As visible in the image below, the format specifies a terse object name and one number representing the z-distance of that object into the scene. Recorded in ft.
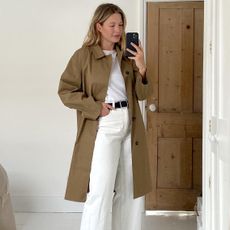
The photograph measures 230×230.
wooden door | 9.74
